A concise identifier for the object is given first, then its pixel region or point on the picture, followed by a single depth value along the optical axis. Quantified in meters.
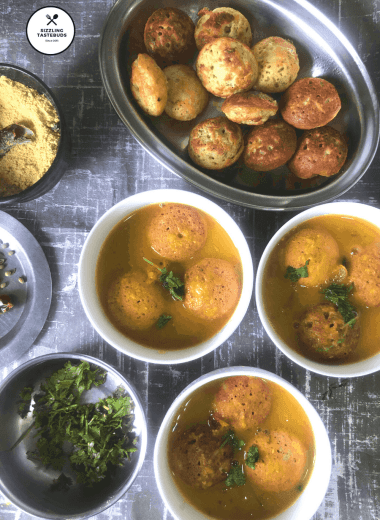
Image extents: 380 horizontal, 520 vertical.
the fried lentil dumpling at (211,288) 0.50
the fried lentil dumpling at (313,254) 0.51
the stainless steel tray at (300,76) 0.52
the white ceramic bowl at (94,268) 0.50
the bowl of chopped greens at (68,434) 0.53
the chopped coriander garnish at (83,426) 0.53
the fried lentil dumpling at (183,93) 0.52
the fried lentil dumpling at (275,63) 0.51
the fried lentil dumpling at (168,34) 0.51
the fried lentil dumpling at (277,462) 0.51
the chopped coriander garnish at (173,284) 0.51
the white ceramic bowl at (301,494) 0.49
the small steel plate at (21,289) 0.56
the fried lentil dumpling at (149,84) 0.50
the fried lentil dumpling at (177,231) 0.51
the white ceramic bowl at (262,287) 0.50
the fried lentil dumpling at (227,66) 0.50
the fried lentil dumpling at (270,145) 0.51
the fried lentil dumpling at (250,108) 0.50
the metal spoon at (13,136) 0.54
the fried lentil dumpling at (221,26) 0.51
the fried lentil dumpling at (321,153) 0.51
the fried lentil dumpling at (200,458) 0.51
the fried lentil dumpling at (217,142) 0.51
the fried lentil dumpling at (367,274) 0.51
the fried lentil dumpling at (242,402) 0.51
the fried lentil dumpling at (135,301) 0.50
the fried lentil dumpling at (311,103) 0.51
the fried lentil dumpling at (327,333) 0.51
